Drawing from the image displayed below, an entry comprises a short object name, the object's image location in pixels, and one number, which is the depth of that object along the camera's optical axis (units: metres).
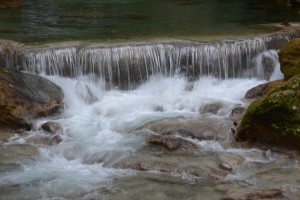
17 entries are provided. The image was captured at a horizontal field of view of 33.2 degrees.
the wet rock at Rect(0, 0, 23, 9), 19.85
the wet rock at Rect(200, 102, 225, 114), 10.51
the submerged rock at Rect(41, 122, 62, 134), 9.63
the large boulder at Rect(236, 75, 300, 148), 8.48
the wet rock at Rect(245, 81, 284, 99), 11.17
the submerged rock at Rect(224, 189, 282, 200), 6.90
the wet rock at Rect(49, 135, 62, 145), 9.20
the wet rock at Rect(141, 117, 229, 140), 9.16
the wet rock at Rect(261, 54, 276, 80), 12.74
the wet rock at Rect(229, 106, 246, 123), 9.96
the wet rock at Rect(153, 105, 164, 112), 10.83
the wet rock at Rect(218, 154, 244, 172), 7.94
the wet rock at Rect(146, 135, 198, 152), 8.59
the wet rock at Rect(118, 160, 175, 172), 7.92
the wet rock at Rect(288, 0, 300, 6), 20.25
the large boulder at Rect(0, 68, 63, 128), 9.97
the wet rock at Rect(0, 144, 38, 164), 8.54
